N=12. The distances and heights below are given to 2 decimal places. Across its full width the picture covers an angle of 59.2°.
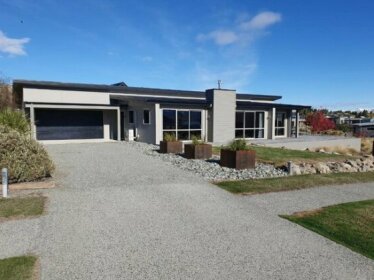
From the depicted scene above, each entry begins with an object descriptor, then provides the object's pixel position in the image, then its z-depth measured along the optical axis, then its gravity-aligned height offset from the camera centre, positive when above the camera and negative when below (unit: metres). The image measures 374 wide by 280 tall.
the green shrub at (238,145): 13.00 -0.81
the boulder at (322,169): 12.53 -1.67
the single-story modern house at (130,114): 22.09 +0.73
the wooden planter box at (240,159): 12.69 -1.33
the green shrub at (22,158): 9.11 -0.97
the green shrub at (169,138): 17.20 -0.71
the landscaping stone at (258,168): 11.52 -1.69
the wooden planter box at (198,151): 15.20 -1.23
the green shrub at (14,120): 13.54 +0.16
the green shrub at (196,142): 15.30 -0.81
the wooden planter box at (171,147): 17.09 -1.17
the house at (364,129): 40.53 -0.49
